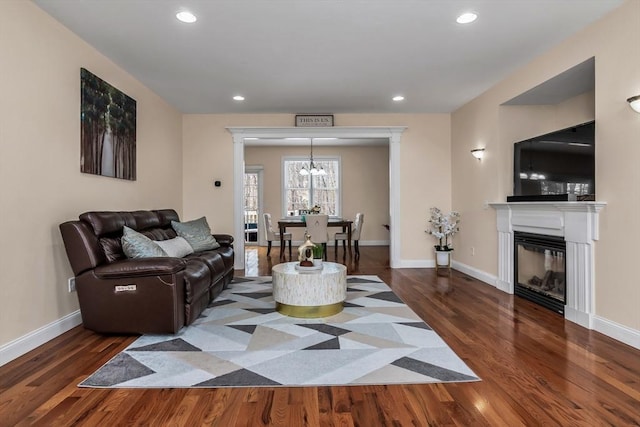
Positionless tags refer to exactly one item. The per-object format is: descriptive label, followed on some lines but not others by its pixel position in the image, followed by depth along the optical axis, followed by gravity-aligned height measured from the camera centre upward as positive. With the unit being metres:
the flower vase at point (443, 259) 5.65 -0.77
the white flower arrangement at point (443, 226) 5.76 -0.27
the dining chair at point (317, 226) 7.02 -0.30
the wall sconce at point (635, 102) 2.59 +0.76
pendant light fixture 8.59 +1.01
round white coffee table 3.25 -0.73
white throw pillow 3.71 -0.37
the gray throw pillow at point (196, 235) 4.32 -0.28
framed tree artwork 3.36 +0.84
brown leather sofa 2.78 -0.59
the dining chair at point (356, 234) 7.49 -0.49
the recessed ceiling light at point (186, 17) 2.89 +1.58
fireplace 3.56 -0.65
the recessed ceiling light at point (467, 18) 2.94 +1.58
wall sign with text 5.91 +1.47
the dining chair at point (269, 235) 7.45 -0.50
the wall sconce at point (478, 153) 4.99 +0.78
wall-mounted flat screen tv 3.30 +0.44
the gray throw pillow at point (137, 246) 3.06 -0.30
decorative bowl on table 3.45 -0.56
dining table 7.16 -0.28
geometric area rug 2.16 -0.99
